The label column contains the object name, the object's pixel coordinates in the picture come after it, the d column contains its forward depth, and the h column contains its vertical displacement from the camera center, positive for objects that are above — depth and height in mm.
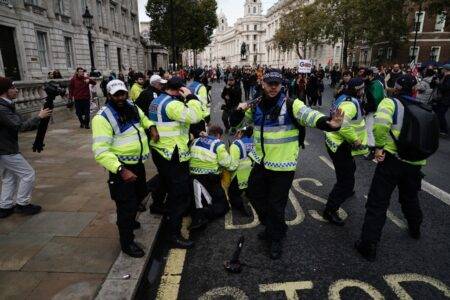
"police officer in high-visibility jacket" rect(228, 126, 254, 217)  4828 -1592
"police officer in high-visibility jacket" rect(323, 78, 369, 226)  4309 -1129
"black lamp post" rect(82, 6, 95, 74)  15853 +1874
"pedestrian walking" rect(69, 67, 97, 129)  11062 -930
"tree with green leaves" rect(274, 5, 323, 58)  38938 +4109
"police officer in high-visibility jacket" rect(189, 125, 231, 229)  4445 -1504
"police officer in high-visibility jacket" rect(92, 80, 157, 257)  3219 -858
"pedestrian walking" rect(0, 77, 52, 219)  4004 -1215
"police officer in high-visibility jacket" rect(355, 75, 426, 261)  3418 -1114
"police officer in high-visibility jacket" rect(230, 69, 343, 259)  3402 -847
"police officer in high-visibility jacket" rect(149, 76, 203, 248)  3789 -947
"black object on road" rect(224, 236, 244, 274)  3359 -1984
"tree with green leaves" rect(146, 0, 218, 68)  42344 +4985
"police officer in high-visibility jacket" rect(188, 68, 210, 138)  6855 -591
